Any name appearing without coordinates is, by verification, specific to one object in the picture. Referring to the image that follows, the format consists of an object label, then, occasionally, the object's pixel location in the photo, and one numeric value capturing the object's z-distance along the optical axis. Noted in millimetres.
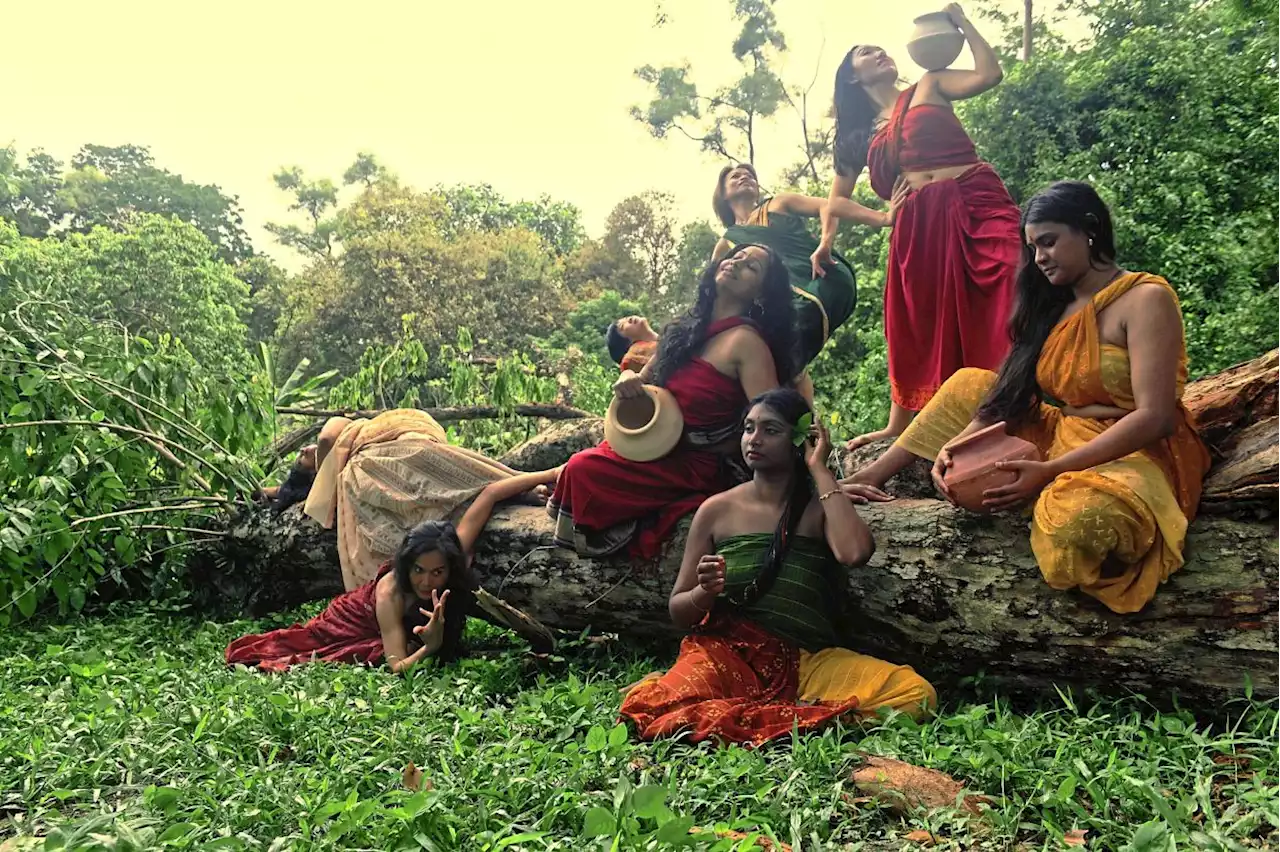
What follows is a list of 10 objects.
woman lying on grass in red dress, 4129
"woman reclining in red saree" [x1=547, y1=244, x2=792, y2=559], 3857
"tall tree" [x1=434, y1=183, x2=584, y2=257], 23984
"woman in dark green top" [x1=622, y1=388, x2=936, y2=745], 2975
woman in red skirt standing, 3982
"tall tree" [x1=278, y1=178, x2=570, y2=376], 18938
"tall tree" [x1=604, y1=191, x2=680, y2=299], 21484
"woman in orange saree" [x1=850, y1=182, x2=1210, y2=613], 2682
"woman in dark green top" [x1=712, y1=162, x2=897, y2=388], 4602
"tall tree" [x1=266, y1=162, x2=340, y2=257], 31656
